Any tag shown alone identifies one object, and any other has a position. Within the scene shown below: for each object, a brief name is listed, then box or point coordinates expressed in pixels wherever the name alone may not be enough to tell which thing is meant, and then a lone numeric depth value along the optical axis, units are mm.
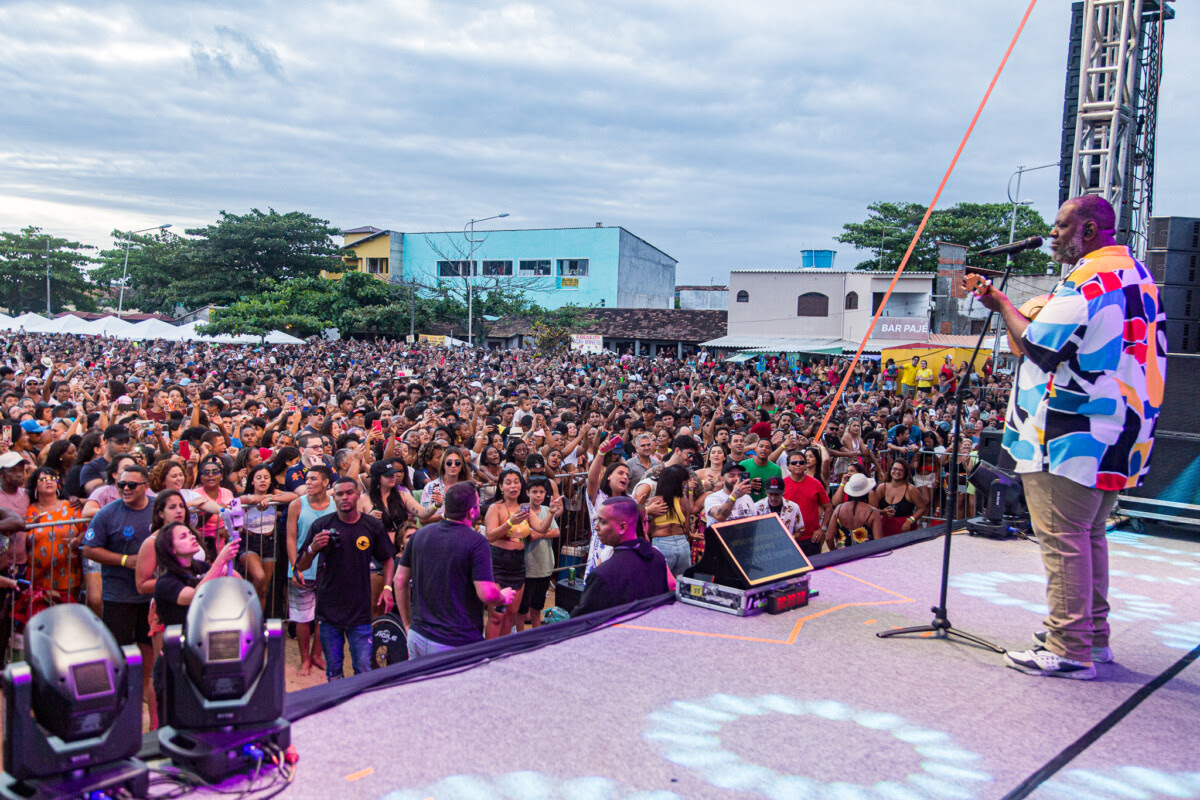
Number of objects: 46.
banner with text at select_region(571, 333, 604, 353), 32156
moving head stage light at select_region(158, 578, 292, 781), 2355
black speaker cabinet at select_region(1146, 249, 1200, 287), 7293
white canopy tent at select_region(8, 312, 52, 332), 36194
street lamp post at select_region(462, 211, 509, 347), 34247
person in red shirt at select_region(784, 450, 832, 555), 7344
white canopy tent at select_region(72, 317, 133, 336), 34625
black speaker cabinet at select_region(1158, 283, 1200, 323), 7281
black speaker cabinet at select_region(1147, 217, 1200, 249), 7309
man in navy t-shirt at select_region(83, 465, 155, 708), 4828
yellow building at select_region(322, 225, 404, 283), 57250
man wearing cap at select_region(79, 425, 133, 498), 6625
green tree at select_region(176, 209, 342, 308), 47531
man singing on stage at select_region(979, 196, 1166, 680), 3291
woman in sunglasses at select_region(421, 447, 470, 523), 6570
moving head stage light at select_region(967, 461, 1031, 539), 6078
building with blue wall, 52750
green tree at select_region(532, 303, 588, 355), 34188
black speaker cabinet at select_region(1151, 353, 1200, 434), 6863
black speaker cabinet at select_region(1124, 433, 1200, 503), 6508
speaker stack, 7277
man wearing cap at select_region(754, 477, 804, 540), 6934
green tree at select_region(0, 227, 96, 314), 63188
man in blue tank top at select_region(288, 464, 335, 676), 5586
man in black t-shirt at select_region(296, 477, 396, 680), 5008
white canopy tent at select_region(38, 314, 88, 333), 35438
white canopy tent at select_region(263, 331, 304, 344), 34906
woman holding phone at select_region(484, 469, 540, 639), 5613
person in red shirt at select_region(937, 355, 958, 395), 19762
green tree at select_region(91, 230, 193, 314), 50775
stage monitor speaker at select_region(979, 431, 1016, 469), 7602
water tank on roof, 44719
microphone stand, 3734
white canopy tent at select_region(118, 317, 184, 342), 34469
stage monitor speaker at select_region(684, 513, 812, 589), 4176
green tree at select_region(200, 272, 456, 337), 38938
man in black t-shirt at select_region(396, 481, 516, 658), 4191
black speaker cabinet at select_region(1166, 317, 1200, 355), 7262
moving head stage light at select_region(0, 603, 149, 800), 2070
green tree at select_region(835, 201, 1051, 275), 41844
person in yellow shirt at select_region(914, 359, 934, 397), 21156
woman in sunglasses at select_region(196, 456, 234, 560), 5809
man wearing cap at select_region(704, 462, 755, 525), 5789
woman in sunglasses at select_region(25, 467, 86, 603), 5270
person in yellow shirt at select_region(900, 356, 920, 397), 21516
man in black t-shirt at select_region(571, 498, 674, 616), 4309
